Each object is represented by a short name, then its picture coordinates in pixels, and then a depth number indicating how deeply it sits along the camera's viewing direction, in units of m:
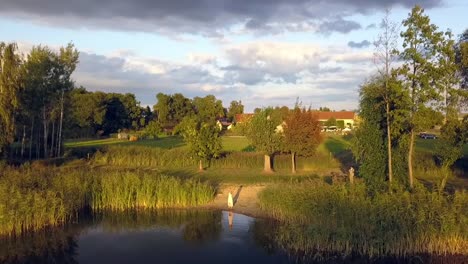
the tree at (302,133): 32.28
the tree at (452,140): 22.69
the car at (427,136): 72.05
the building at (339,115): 122.09
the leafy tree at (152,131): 80.31
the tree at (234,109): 131.88
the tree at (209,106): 114.38
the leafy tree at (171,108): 111.44
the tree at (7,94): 33.00
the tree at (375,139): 20.58
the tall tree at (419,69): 18.80
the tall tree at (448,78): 18.75
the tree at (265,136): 33.31
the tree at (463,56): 23.97
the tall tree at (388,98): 19.41
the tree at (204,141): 34.44
